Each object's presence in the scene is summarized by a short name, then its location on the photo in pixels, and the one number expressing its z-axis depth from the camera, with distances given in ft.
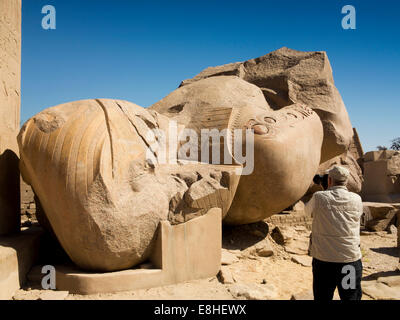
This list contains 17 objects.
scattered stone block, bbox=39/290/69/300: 9.83
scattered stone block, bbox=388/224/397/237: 24.63
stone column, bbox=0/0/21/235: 12.49
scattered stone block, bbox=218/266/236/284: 11.72
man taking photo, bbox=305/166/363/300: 7.66
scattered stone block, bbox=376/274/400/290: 12.06
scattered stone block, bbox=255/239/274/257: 16.24
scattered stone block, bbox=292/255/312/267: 15.27
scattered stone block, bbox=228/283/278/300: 10.56
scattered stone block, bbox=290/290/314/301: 10.60
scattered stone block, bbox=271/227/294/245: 18.42
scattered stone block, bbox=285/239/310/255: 17.10
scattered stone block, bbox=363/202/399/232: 25.07
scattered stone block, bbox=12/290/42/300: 9.96
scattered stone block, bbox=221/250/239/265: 14.25
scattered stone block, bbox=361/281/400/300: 10.97
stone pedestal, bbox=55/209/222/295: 10.35
